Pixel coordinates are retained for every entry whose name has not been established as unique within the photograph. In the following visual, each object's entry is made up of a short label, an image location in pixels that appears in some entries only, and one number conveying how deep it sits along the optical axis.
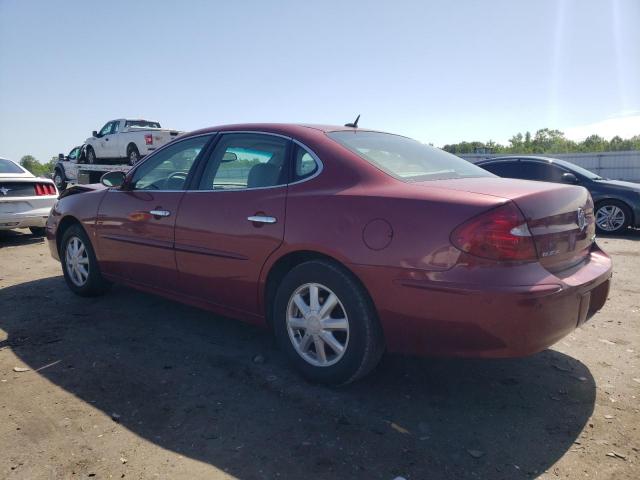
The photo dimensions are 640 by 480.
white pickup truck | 14.55
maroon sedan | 2.50
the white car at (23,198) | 8.25
